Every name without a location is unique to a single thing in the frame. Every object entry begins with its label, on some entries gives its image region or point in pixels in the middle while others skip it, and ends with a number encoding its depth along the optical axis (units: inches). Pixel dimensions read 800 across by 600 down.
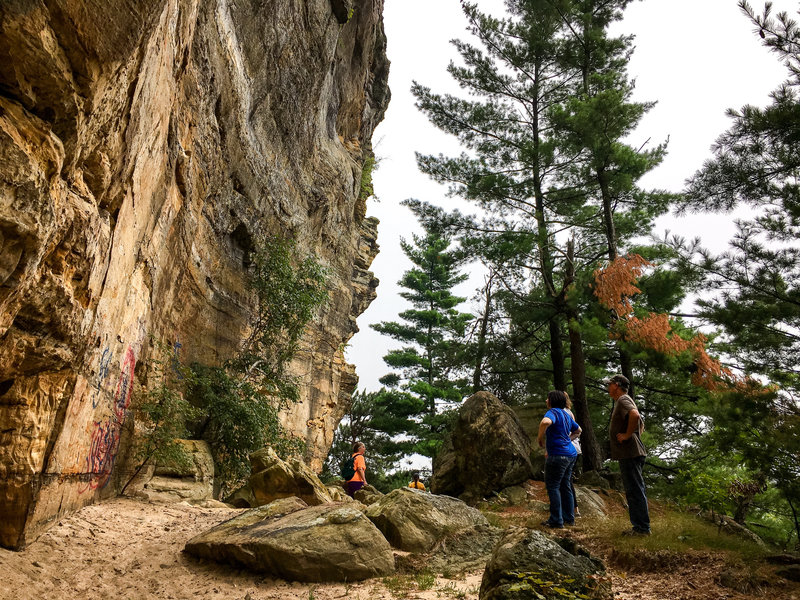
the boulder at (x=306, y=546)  187.9
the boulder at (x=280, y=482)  304.2
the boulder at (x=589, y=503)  332.8
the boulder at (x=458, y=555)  210.1
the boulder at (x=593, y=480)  423.5
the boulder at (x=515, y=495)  412.2
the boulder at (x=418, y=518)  231.9
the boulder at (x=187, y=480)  291.4
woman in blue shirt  243.9
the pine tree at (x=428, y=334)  959.6
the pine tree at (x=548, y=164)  487.8
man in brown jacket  215.8
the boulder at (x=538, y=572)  138.8
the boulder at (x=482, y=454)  448.1
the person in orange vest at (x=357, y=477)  393.4
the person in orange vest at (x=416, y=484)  499.4
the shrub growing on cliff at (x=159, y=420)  282.8
